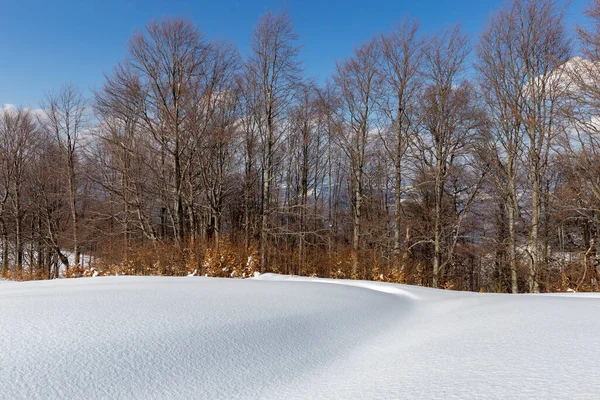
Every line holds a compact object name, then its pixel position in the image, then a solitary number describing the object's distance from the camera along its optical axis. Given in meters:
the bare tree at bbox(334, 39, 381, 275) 13.14
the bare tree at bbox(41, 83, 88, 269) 16.44
